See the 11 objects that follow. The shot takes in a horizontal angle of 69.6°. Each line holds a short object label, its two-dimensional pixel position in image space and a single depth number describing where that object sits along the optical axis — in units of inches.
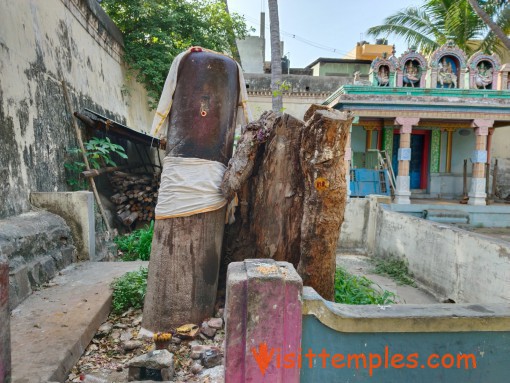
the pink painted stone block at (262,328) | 70.5
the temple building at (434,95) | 431.8
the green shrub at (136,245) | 254.0
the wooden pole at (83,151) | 263.3
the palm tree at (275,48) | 334.0
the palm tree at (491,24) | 336.4
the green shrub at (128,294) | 154.7
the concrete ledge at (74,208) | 202.2
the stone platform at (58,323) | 100.2
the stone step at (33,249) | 144.9
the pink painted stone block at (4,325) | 75.9
